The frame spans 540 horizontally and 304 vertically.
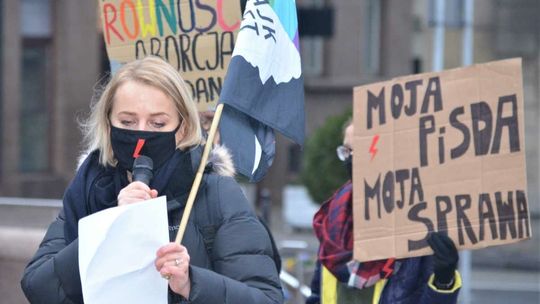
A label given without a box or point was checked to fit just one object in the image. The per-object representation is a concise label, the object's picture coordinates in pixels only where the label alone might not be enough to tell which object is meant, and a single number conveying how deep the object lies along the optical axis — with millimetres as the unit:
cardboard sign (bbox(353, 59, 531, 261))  8383
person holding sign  8367
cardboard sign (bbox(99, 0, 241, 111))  10008
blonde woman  6277
